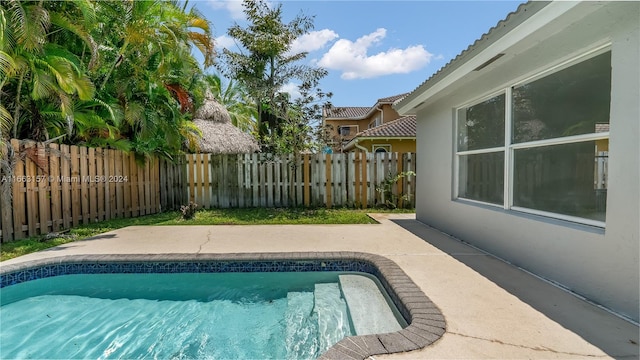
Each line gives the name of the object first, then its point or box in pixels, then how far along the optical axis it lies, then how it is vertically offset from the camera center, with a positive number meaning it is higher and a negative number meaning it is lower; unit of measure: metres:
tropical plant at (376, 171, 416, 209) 9.70 -0.80
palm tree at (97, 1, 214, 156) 7.44 +2.87
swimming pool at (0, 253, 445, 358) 3.05 -1.49
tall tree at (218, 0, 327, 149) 12.92 +4.86
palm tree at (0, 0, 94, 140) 5.21 +1.79
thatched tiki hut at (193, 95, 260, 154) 12.12 +1.43
